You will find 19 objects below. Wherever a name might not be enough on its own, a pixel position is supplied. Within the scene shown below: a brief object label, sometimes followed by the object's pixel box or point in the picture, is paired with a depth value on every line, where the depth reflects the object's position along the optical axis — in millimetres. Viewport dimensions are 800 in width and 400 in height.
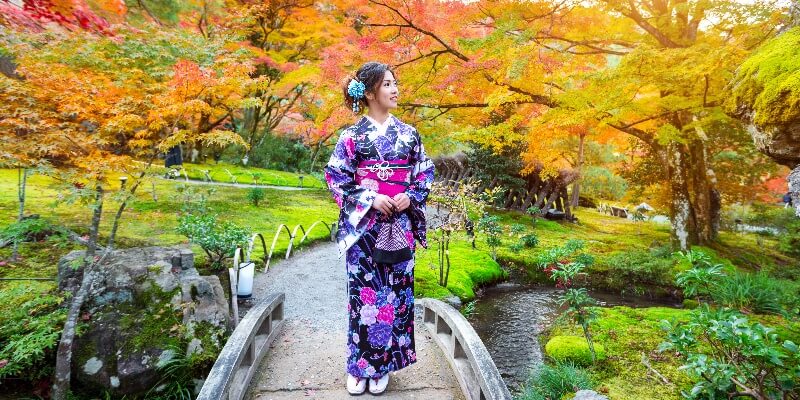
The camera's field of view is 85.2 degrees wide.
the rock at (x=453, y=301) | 6737
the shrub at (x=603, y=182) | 16797
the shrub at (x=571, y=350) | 4832
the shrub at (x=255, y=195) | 11547
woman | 2717
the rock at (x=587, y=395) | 3421
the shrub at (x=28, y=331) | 3541
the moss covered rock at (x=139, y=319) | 3748
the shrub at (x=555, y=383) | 4047
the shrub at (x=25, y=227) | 3721
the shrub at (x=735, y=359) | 2849
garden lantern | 5648
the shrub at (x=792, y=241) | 9578
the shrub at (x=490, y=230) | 9352
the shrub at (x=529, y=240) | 10506
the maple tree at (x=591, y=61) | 6195
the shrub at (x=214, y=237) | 5984
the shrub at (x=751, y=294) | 6121
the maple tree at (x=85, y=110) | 4043
